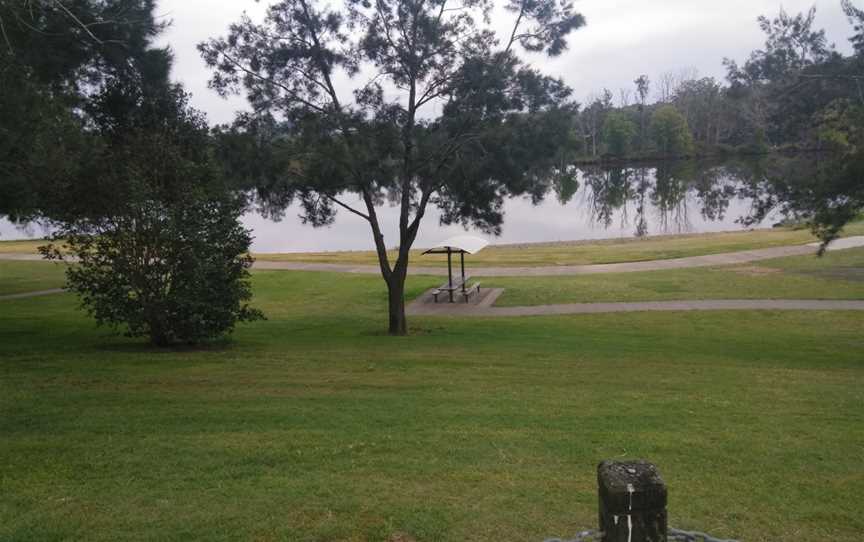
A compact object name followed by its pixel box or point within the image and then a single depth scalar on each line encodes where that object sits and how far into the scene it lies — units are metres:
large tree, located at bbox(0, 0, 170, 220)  9.99
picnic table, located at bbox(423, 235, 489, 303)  23.41
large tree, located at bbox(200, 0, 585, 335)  15.15
